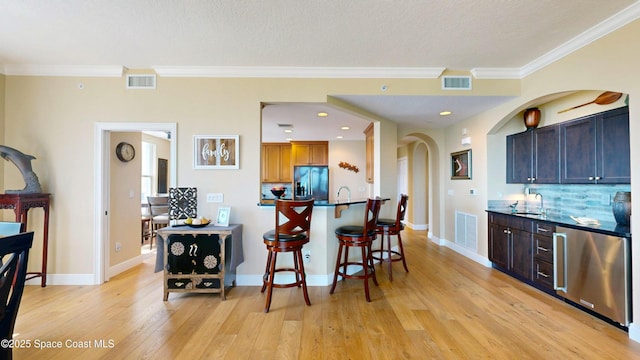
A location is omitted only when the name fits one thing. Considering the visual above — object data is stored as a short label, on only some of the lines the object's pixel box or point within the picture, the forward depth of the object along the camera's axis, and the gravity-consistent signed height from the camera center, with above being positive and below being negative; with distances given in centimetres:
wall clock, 371 +43
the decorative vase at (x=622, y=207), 241 -24
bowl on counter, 353 -14
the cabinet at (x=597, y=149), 251 +32
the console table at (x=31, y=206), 288 -27
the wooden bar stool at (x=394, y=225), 359 -59
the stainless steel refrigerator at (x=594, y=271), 225 -83
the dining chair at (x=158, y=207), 529 -50
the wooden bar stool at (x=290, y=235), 260 -56
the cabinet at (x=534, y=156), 325 +32
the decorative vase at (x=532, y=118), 356 +84
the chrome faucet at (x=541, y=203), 371 -31
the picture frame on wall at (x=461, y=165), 450 +28
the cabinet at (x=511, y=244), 325 -83
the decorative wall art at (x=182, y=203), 311 -25
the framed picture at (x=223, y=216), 310 -40
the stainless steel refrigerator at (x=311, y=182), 687 -2
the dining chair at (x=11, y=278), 129 -48
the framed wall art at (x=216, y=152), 327 +36
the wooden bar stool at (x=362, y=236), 295 -62
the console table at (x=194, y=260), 284 -83
